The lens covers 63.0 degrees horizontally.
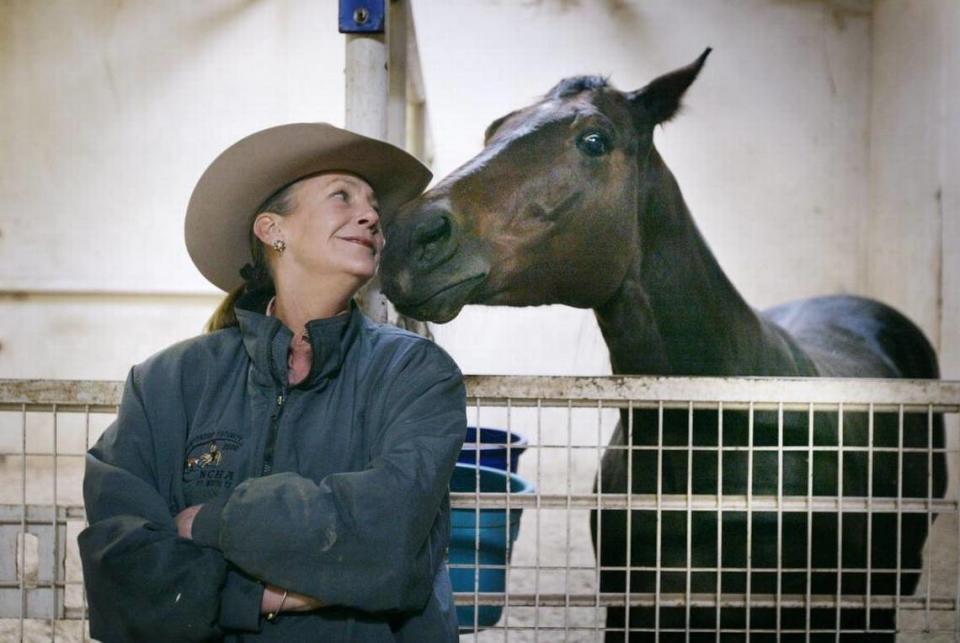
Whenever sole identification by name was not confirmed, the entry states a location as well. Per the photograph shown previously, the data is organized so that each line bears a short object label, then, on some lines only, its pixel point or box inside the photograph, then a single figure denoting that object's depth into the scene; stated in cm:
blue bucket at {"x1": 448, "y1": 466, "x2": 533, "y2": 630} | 176
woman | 108
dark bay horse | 191
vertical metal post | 169
